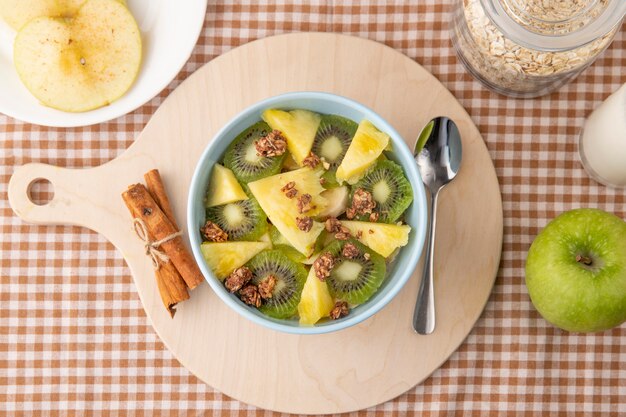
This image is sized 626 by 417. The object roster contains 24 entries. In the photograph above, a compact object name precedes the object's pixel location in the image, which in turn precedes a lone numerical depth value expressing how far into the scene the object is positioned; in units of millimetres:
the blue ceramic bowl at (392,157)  1040
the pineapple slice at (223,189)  1078
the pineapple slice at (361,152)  1046
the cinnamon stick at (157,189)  1185
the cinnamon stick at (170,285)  1172
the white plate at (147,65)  1225
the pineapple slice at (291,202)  1034
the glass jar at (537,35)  1048
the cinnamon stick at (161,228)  1167
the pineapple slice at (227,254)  1068
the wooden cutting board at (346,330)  1197
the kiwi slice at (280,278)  1078
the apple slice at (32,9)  1216
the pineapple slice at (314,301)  1059
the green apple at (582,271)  1080
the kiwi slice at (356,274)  1067
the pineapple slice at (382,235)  1061
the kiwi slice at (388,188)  1077
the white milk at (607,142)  1120
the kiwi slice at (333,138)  1084
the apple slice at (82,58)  1209
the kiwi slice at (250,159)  1076
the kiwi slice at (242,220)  1079
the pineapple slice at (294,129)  1071
